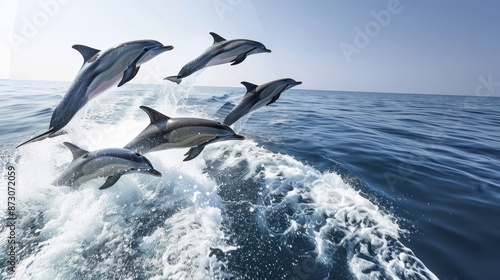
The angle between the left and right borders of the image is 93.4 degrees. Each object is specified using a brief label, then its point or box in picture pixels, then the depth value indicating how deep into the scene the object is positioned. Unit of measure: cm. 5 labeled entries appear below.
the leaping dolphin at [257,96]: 405
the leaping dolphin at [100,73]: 296
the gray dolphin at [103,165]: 319
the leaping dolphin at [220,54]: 395
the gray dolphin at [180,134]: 326
